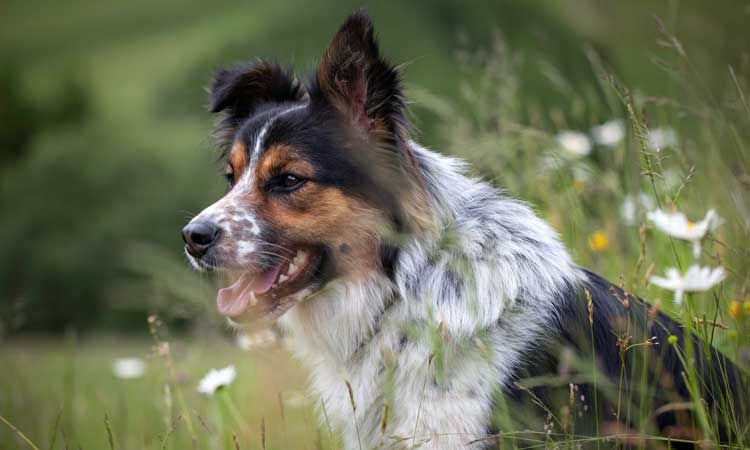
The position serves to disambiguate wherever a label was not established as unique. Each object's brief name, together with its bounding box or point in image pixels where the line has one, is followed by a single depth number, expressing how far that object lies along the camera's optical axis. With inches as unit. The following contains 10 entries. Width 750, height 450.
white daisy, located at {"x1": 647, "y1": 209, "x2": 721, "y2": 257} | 171.9
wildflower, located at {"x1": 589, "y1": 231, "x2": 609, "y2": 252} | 327.0
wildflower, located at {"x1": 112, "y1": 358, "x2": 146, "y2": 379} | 308.0
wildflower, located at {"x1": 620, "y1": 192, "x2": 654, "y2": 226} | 283.0
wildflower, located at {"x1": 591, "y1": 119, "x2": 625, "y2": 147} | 375.6
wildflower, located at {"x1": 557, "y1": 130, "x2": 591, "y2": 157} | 365.3
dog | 205.8
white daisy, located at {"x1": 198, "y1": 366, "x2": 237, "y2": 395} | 236.1
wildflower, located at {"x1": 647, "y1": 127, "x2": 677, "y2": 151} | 201.0
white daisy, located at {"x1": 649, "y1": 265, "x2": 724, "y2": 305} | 163.9
